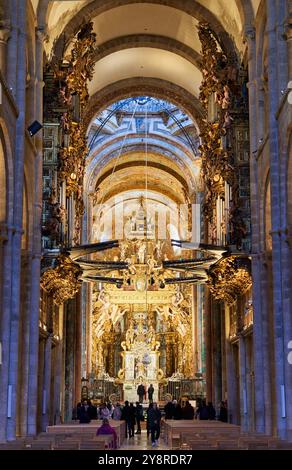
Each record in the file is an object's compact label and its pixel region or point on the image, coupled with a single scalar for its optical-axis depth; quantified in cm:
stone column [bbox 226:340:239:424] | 2961
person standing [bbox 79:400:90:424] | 2702
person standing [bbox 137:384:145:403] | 4486
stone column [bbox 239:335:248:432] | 2733
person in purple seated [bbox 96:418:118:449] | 2011
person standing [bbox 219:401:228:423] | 2990
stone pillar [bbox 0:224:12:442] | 1924
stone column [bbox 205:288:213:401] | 3344
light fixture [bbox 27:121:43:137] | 2278
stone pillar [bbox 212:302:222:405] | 3266
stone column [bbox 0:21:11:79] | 2075
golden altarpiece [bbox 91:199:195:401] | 4844
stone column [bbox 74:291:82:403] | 3375
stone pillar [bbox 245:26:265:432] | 2286
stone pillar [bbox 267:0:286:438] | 1956
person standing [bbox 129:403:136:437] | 3026
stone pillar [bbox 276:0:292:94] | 2000
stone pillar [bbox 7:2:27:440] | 1956
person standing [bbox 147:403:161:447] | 2514
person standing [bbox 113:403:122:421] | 3434
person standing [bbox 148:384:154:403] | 4047
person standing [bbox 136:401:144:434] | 3268
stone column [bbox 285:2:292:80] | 1970
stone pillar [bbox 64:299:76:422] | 3306
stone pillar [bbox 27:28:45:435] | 2259
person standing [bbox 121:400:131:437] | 2987
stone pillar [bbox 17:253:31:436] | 2244
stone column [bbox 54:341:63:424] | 2972
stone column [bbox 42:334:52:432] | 2702
